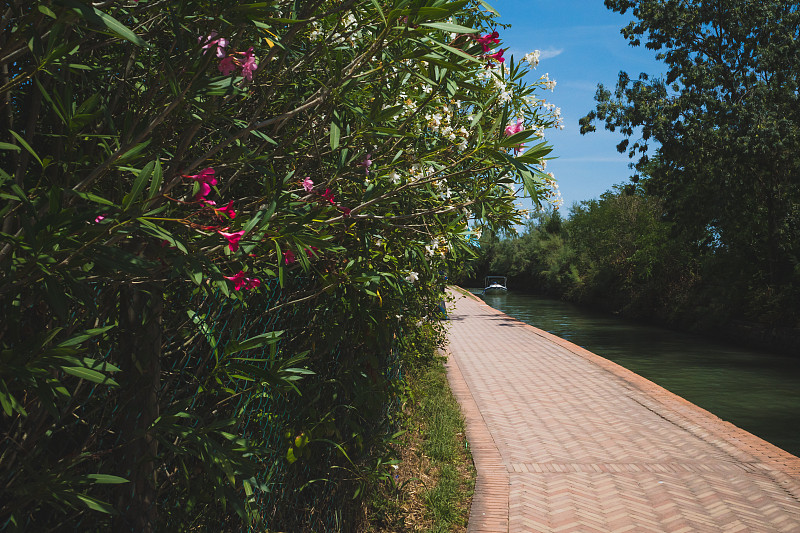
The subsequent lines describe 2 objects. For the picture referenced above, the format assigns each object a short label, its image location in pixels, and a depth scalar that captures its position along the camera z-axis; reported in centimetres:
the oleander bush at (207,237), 141
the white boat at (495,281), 5703
